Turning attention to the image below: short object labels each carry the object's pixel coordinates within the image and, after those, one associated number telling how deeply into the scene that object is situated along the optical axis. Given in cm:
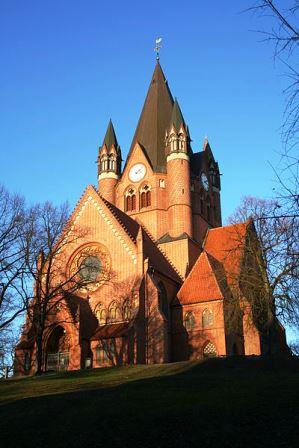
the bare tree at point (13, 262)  2838
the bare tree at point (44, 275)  3048
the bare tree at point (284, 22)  755
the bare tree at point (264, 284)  2781
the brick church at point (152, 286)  3375
